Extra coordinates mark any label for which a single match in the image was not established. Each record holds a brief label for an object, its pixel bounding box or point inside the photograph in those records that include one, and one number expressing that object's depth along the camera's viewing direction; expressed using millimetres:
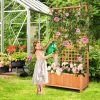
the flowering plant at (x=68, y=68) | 9297
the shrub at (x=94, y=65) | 10438
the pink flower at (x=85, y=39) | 9484
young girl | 8672
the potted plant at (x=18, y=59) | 11766
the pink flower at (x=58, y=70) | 9469
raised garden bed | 9172
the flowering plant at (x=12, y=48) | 12273
